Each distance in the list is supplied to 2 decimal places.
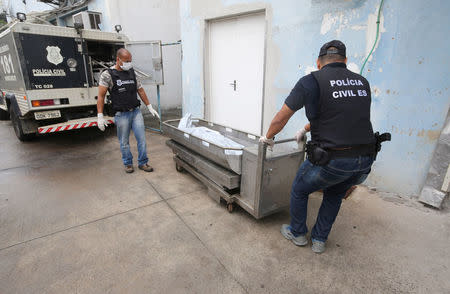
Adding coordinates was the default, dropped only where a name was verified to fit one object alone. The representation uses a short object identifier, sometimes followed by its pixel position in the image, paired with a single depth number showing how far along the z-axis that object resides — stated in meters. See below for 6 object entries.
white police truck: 4.68
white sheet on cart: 3.43
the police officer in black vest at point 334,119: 1.91
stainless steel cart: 2.55
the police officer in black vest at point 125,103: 3.74
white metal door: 4.71
